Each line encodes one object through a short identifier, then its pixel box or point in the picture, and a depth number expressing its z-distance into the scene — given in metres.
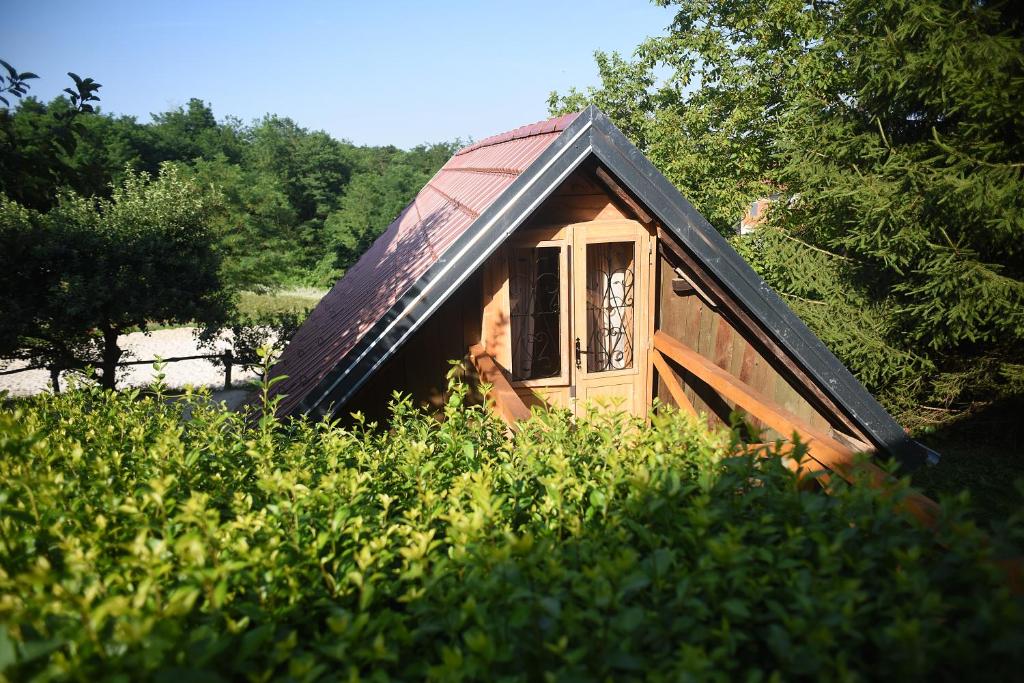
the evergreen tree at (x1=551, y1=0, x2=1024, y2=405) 9.61
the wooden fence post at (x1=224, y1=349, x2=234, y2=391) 17.02
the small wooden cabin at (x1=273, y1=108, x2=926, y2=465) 3.84
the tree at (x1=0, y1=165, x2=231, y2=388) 11.78
